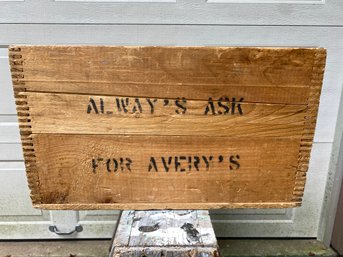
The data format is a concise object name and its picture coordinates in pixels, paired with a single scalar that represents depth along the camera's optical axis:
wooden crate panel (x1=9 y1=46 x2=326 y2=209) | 0.82
